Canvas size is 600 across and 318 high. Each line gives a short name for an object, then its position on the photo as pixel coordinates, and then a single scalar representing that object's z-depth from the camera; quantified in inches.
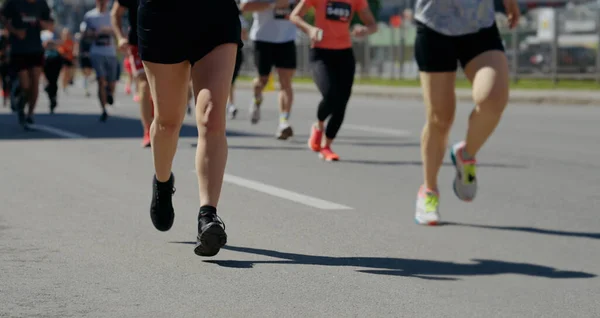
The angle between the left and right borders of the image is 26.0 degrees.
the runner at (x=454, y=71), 287.0
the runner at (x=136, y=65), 475.2
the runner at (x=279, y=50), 562.6
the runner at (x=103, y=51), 748.0
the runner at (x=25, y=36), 634.8
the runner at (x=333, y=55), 457.4
